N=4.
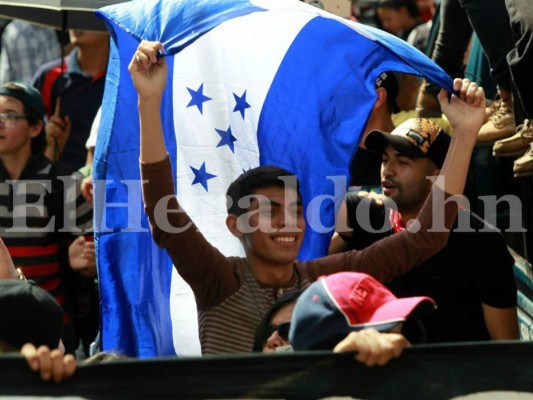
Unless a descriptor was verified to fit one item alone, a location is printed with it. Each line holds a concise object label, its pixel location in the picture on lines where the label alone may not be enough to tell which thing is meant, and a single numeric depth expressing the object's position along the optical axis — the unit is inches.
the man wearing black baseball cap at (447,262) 495.5
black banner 319.6
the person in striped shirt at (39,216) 593.3
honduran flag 478.9
